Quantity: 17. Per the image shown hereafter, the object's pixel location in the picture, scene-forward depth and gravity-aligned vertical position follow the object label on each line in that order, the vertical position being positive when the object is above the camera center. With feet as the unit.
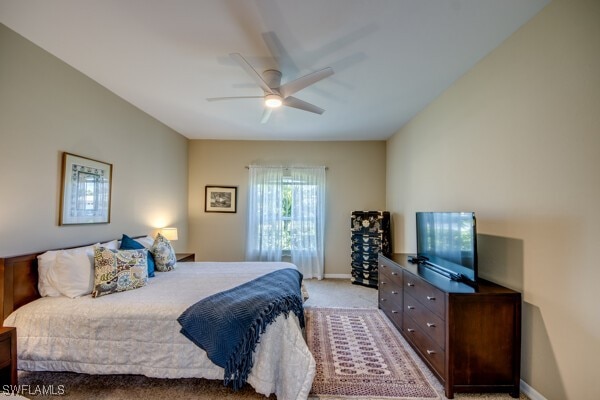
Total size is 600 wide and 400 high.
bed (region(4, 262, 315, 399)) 6.15 -3.24
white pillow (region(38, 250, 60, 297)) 7.19 -2.16
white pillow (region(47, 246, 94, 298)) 7.16 -1.92
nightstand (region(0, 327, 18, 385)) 5.45 -3.16
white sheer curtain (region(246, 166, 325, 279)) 16.74 -0.54
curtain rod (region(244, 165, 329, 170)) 16.96 +2.65
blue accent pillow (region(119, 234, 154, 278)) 9.52 -1.50
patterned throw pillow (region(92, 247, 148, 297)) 7.40 -1.92
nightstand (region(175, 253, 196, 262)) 12.82 -2.51
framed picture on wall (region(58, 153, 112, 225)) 8.41 +0.45
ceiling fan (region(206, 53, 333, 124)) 7.38 +3.68
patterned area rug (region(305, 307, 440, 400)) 6.56 -4.39
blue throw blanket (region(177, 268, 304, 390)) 5.99 -2.70
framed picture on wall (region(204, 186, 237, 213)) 17.13 +0.49
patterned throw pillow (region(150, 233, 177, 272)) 10.18 -1.92
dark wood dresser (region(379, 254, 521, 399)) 6.20 -2.99
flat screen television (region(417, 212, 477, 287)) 6.88 -0.98
